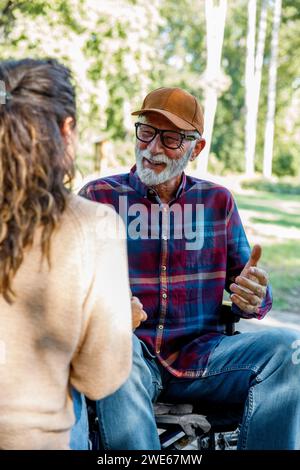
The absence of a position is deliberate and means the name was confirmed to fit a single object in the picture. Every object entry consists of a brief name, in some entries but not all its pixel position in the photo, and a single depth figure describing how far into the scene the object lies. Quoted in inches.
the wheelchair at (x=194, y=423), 88.5
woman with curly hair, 51.7
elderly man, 82.4
